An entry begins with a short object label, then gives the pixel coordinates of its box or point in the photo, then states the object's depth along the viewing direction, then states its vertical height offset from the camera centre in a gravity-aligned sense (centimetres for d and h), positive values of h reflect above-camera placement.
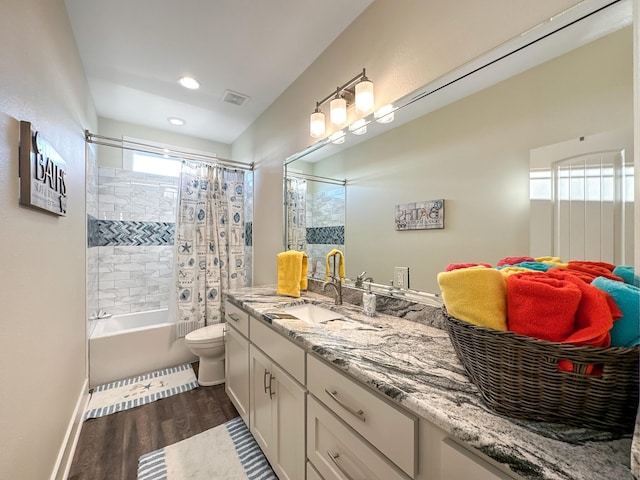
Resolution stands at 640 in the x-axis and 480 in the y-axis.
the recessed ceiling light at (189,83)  212 +131
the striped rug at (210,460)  139 -126
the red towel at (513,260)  88 -7
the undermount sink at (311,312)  158 -45
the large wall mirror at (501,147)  76 +37
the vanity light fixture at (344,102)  140 +82
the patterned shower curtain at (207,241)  257 -1
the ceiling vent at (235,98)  232 +131
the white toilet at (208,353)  220 -98
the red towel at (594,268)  65 -7
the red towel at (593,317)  49 -15
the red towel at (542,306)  53 -14
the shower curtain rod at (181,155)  214 +82
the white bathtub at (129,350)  222 -101
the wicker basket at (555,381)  47 -28
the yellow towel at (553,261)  76 -6
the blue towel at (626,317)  49 -15
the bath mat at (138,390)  194 -125
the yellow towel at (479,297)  62 -14
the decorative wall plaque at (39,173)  90 +26
